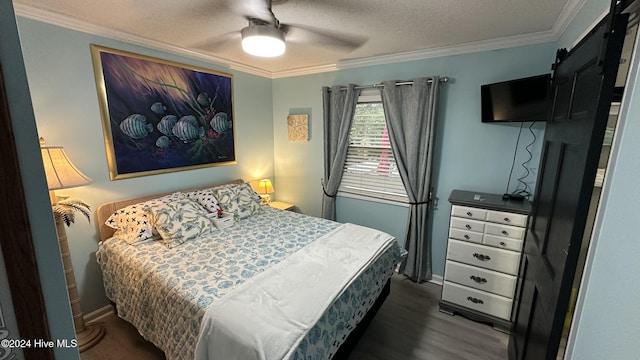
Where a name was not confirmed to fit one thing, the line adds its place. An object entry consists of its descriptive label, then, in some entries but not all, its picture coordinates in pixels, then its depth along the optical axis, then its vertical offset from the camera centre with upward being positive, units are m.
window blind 3.04 -0.25
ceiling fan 1.66 +0.84
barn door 0.79 -0.14
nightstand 3.73 -1.01
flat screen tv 1.99 +0.33
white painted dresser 2.05 -0.98
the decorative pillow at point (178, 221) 2.15 -0.75
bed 1.31 -0.92
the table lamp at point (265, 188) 3.60 -0.72
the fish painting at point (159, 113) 2.23 +0.22
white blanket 1.22 -0.92
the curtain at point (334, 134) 3.11 +0.04
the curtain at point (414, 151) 2.64 -0.13
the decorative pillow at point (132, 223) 2.14 -0.75
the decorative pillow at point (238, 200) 2.75 -0.71
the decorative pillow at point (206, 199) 2.64 -0.66
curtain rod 2.54 +0.59
